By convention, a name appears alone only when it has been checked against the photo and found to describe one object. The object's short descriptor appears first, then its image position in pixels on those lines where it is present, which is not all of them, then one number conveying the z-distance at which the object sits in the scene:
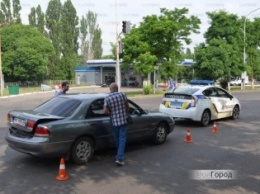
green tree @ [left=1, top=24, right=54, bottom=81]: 51.12
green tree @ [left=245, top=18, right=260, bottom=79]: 40.96
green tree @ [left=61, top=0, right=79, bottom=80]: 62.56
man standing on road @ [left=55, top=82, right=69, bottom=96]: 10.26
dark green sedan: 6.03
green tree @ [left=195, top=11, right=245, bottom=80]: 34.25
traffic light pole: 26.33
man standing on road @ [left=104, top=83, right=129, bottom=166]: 6.43
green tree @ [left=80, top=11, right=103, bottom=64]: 70.24
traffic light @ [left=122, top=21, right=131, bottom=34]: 21.89
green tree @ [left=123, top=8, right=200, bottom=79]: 29.77
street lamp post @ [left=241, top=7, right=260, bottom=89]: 37.86
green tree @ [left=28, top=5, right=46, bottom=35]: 63.56
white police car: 11.17
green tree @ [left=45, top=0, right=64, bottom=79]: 62.06
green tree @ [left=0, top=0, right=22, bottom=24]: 59.81
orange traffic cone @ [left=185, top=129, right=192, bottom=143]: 8.81
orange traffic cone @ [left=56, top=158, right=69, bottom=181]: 5.61
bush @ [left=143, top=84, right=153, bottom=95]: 29.97
